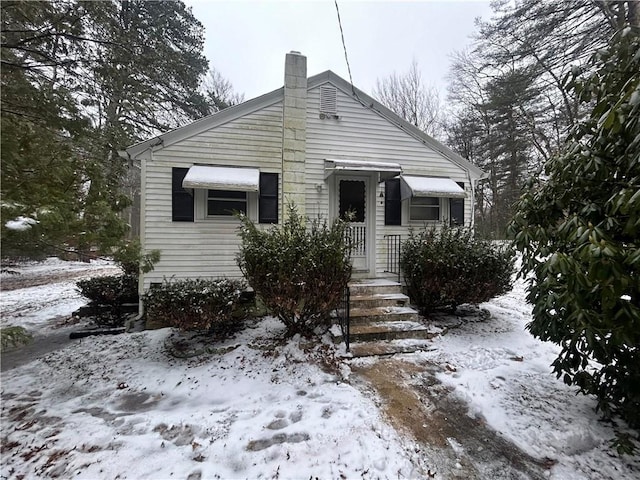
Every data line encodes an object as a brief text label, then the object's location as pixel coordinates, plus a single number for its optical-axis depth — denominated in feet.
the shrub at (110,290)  21.25
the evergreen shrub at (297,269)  13.65
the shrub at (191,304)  14.61
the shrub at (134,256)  11.09
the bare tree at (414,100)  64.03
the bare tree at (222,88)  60.13
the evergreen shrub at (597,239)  6.21
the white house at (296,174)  19.08
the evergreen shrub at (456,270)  17.39
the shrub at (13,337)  8.03
